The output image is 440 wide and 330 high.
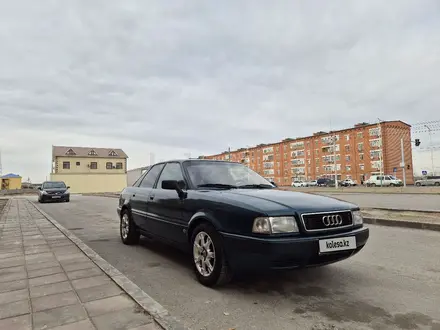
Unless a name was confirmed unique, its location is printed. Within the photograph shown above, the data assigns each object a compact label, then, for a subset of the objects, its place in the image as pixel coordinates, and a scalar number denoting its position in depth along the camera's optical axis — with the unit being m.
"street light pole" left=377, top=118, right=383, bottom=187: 64.91
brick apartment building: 69.31
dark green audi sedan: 3.06
